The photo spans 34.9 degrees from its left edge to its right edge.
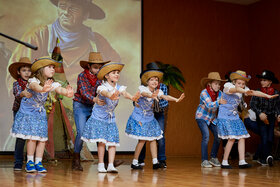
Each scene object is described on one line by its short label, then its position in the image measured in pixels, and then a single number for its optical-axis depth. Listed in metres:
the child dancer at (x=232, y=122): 5.90
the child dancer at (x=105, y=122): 4.99
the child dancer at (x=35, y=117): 4.93
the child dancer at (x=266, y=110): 6.61
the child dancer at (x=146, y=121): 5.50
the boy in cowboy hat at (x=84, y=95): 5.34
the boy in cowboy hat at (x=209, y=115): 6.12
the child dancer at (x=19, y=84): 5.20
